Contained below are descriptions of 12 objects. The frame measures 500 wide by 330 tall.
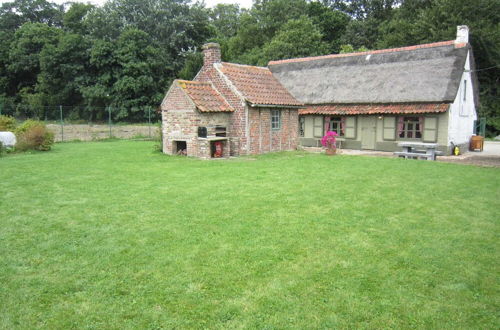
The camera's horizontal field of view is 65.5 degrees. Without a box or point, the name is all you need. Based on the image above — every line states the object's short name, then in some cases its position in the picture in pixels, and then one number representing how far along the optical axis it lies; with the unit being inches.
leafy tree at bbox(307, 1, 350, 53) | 1918.1
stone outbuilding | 621.9
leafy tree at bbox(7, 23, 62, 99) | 1541.6
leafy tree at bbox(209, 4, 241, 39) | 2338.8
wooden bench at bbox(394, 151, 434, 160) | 645.6
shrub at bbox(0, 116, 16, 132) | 754.2
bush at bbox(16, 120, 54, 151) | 674.2
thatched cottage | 646.5
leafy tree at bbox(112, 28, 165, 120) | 1393.9
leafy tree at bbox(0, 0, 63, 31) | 1879.9
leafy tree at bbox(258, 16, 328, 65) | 1488.7
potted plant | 678.5
